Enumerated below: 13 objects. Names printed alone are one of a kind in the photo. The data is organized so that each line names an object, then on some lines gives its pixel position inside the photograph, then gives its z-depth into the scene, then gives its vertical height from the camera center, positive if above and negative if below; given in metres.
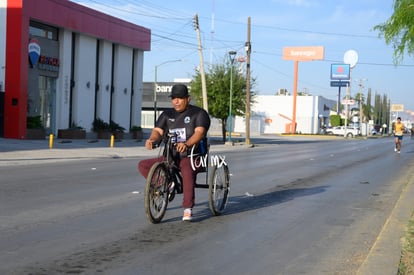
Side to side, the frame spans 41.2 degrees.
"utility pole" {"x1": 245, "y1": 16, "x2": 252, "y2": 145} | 38.94 +2.88
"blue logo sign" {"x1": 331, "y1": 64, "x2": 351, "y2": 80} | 89.88 +9.25
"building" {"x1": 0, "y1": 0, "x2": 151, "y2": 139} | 29.94 +3.35
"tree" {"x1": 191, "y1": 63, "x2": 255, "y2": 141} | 42.44 +2.49
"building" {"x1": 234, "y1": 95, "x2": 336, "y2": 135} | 86.94 +2.08
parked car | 78.06 -0.54
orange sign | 85.00 +11.35
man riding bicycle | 7.60 -0.13
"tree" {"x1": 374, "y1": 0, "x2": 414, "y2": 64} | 10.05 +1.98
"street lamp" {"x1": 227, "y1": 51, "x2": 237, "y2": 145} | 39.56 +3.08
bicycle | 7.36 -0.85
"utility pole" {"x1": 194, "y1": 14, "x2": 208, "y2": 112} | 34.82 +4.00
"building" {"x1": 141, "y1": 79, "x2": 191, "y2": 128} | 71.19 +2.79
